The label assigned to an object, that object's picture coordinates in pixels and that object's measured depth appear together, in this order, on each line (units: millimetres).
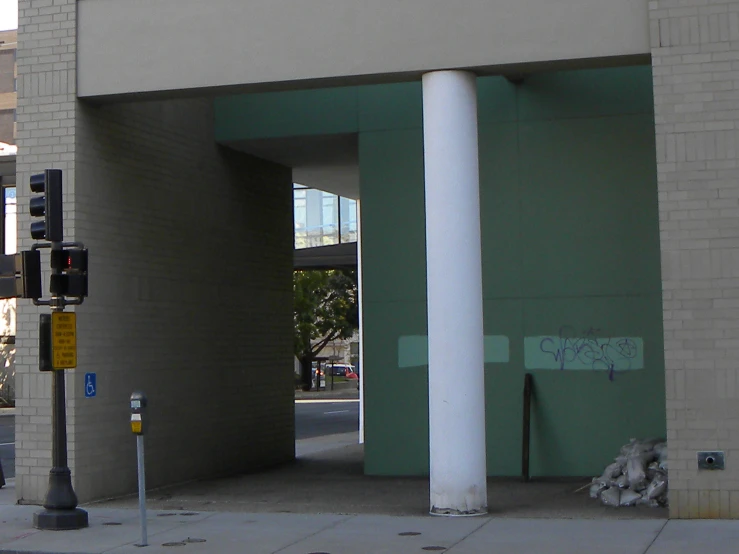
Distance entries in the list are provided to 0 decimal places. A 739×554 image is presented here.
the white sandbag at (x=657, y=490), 11875
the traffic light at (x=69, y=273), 11117
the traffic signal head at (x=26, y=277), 11312
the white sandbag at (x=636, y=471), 12172
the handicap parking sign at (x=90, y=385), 12750
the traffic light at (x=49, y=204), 11164
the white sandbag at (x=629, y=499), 11953
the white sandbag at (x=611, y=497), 11977
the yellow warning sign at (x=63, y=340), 11133
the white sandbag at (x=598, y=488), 12469
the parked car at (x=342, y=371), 77500
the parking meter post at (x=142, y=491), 9883
